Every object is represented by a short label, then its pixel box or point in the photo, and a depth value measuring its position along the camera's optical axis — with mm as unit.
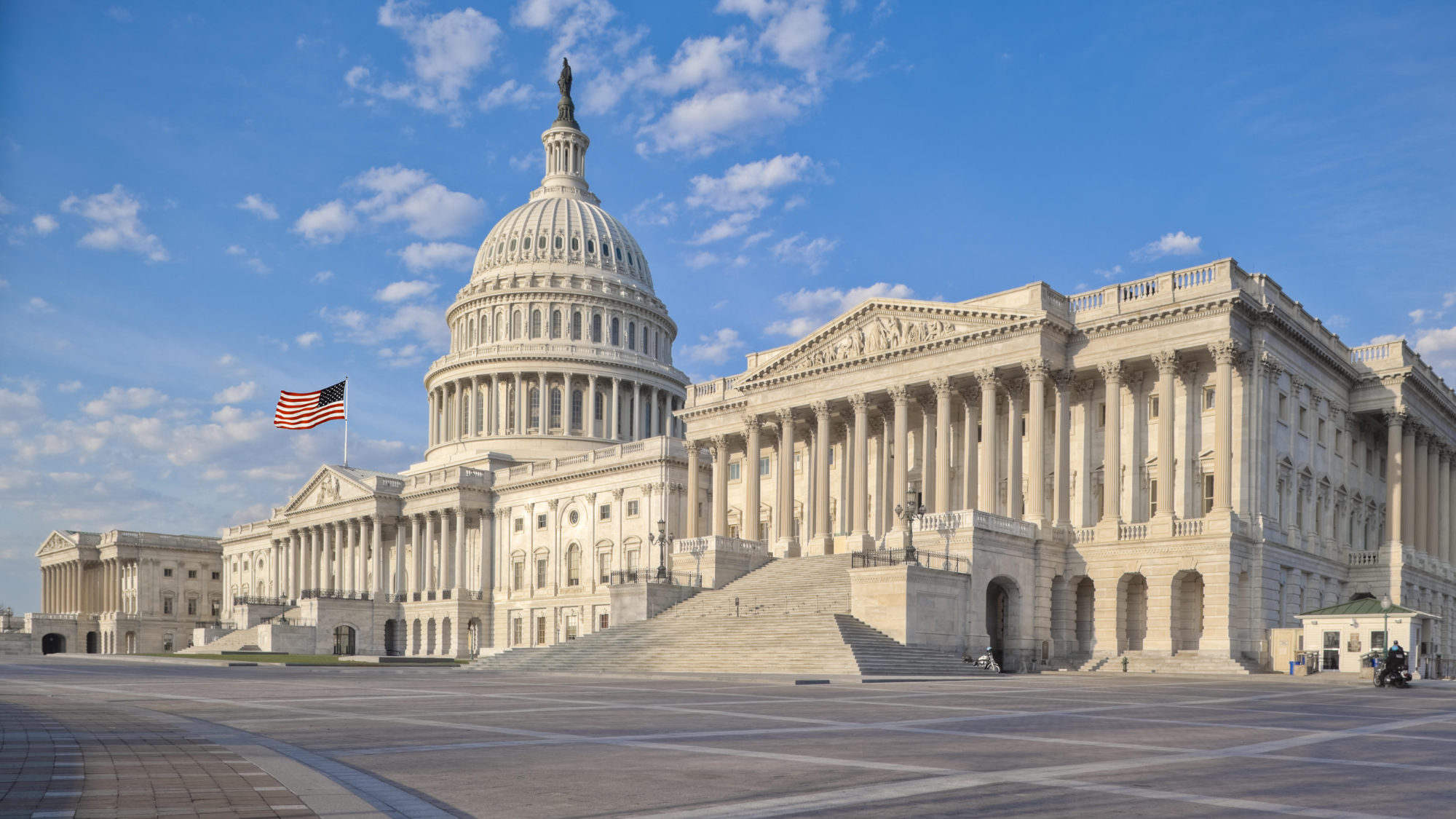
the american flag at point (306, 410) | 106625
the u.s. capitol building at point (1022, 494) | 55656
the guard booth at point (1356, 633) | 48625
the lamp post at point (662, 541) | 66312
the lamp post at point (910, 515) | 52938
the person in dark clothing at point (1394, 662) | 41688
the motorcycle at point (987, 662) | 53000
